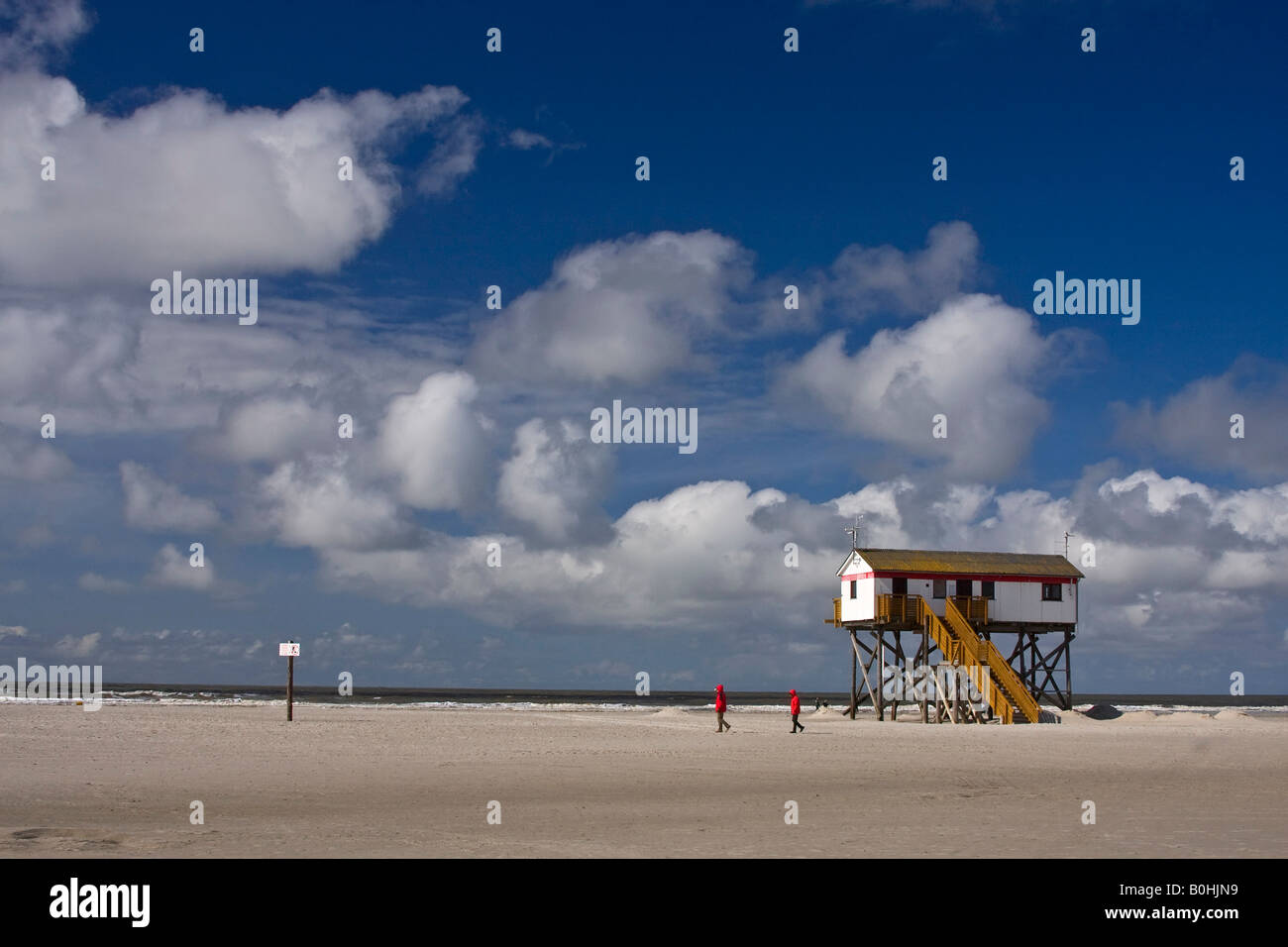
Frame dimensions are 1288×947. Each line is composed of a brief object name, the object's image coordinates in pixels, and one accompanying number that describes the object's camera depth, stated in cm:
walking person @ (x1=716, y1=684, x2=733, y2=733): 3562
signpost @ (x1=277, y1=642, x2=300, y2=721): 3722
